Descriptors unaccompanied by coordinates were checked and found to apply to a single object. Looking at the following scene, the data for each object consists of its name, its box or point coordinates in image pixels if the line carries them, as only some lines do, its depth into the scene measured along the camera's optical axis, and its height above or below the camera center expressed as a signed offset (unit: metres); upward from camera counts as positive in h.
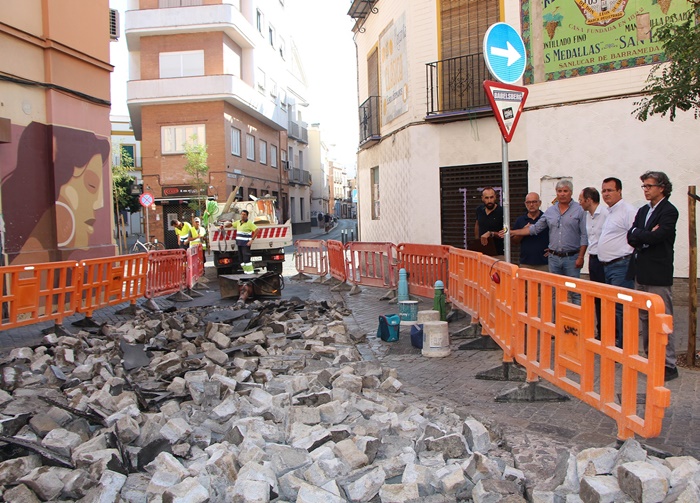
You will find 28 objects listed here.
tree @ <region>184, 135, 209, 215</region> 32.16 +3.01
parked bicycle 28.78 -0.92
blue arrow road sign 6.45 +1.77
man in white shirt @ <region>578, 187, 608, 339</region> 6.94 -0.08
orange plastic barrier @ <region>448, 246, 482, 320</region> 7.60 -0.79
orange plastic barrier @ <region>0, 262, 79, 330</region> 8.80 -0.92
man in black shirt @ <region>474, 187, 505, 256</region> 8.49 -0.01
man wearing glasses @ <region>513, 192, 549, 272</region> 7.75 -0.31
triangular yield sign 6.36 +1.22
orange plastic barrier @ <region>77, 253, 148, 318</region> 10.12 -0.92
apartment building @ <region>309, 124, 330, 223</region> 70.81 +6.40
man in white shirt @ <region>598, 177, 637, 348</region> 6.48 -0.20
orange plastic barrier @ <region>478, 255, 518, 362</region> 5.73 -0.84
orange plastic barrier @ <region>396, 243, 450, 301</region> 10.24 -0.79
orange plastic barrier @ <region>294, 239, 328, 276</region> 16.55 -0.94
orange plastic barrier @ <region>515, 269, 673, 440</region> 3.58 -0.88
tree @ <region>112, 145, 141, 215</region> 38.06 +2.79
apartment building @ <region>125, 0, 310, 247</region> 34.06 +7.44
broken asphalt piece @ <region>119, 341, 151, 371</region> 6.94 -1.49
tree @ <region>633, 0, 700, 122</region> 6.00 +1.42
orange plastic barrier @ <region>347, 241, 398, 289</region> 12.53 -0.91
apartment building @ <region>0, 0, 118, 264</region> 11.61 +2.01
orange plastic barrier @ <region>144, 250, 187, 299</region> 12.62 -0.99
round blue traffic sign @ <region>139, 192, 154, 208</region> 29.02 +1.35
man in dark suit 5.69 -0.26
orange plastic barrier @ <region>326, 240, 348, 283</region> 14.81 -0.92
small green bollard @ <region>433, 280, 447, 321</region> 8.59 -1.10
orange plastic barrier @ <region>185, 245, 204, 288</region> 14.84 -1.00
